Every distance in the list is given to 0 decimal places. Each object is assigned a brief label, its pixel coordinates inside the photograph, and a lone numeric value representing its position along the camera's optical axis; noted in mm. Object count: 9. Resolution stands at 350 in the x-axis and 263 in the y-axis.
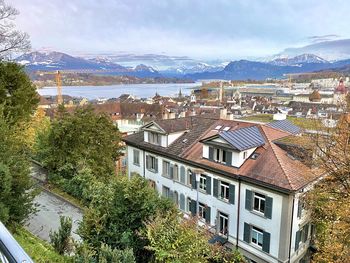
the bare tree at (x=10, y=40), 19141
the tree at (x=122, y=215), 10906
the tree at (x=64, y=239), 10750
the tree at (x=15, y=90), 24303
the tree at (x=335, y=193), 12492
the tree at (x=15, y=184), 11410
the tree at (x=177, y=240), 9250
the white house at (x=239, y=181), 17734
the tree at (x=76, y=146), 23844
